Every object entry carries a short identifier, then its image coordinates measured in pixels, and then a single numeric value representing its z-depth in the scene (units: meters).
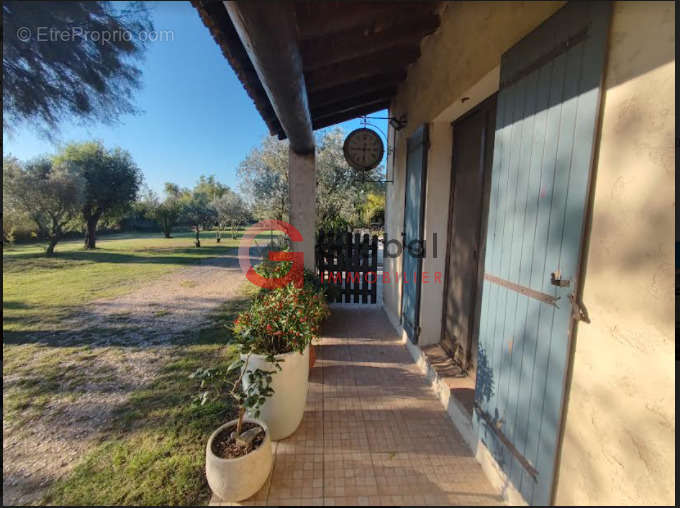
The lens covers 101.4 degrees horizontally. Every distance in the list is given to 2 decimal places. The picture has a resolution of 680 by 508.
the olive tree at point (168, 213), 20.56
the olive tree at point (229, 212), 18.13
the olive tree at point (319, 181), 8.09
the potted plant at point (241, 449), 1.54
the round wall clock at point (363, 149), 4.05
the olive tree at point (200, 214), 22.15
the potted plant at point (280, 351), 1.98
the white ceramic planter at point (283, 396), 1.97
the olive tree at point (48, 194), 6.19
